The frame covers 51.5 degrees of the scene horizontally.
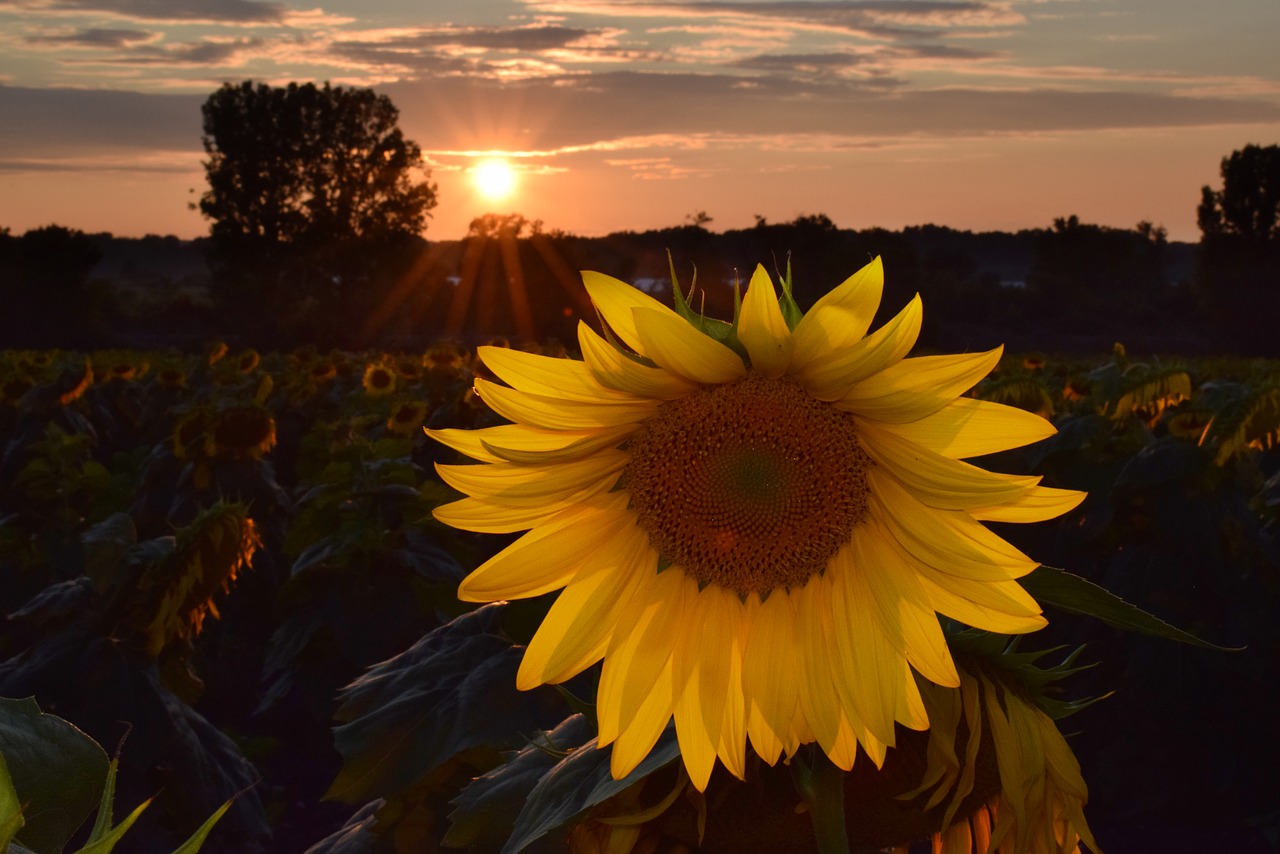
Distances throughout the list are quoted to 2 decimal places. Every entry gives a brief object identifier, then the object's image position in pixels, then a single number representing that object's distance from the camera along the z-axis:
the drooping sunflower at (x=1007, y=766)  1.09
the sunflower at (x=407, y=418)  8.62
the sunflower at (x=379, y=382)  11.20
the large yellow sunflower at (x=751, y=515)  1.07
